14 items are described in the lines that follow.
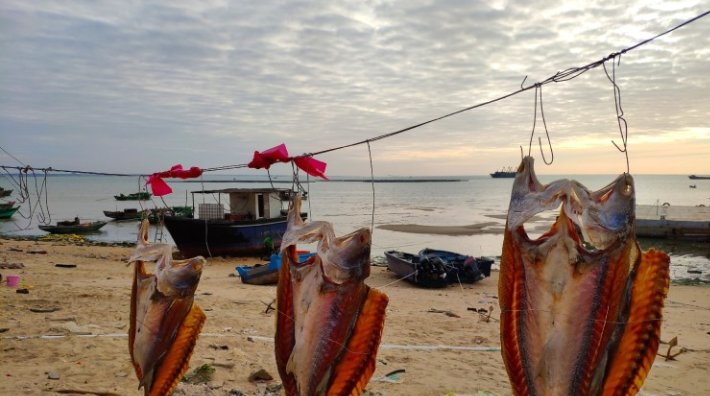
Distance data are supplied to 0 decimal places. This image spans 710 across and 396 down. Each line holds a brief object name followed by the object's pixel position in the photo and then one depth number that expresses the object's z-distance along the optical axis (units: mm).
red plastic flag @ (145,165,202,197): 5582
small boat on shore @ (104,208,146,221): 50469
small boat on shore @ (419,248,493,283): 19641
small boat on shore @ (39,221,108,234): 38219
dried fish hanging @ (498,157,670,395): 2865
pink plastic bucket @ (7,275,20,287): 12709
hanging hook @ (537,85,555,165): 3838
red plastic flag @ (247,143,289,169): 4672
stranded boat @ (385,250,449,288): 18781
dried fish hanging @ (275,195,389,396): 3439
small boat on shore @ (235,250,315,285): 17719
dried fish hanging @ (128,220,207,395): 4203
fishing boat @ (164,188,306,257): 25938
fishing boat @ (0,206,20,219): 46281
